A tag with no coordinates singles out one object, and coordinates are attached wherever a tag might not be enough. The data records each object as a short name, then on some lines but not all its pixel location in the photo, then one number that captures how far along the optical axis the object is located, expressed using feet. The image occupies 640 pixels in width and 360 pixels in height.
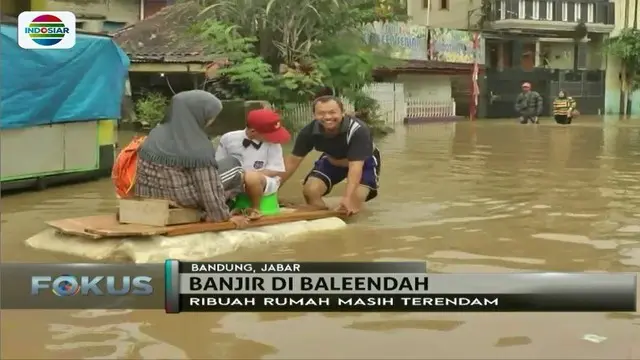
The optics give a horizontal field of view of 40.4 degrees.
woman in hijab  19.04
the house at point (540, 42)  104.17
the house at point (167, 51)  61.67
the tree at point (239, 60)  54.39
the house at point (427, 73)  85.61
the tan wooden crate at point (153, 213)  19.03
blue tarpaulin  28.35
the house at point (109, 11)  68.77
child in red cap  21.66
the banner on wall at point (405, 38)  83.71
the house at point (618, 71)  116.37
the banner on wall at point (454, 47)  94.38
